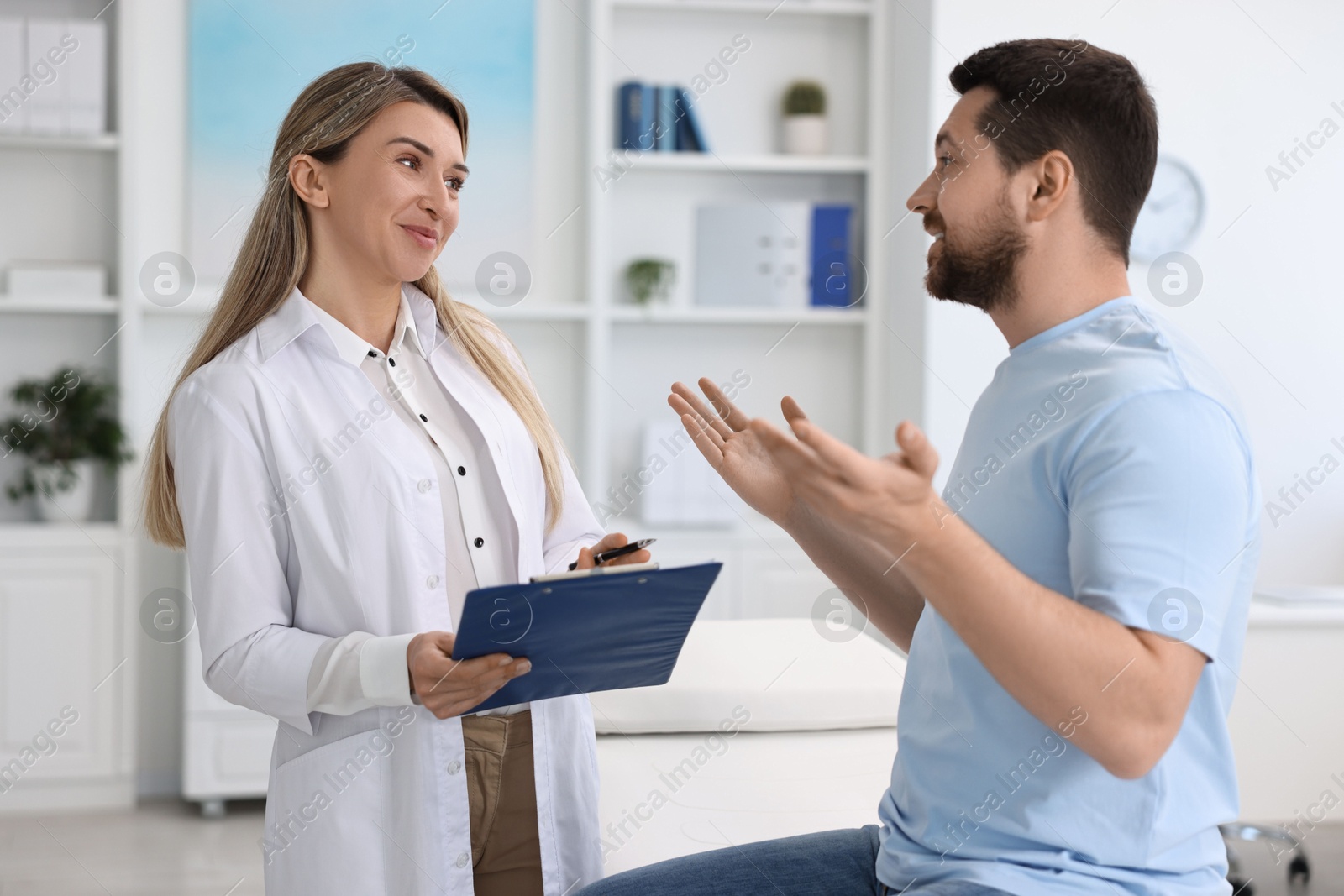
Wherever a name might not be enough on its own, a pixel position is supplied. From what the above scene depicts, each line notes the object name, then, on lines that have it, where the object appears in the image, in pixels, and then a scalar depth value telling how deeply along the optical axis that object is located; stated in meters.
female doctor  1.31
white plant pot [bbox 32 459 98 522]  3.29
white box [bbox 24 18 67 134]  3.20
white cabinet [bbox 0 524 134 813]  3.19
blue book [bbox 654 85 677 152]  3.63
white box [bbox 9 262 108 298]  3.27
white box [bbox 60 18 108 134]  3.22
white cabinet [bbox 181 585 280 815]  3.22
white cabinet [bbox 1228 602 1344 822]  2.92
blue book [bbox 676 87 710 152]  3.65
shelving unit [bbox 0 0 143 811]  3.20
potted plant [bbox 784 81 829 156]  3.72
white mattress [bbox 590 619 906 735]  2.26
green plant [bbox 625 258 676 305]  3.64
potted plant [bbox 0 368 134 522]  3.26
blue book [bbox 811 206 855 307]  3.69
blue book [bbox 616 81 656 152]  3.59
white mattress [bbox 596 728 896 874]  1.79
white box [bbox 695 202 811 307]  3.68
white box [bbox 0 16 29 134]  3.17
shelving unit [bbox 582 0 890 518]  3.68
